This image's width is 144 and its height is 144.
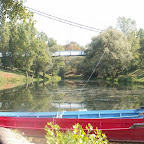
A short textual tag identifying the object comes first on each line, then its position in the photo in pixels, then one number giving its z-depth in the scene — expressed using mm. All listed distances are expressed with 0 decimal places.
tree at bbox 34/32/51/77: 59375
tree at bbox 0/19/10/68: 63828
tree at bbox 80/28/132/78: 44938
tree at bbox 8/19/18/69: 60906
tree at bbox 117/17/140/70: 75625
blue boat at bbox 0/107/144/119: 11109
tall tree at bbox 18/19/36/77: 56062
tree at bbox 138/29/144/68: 55941
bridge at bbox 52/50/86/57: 70194
